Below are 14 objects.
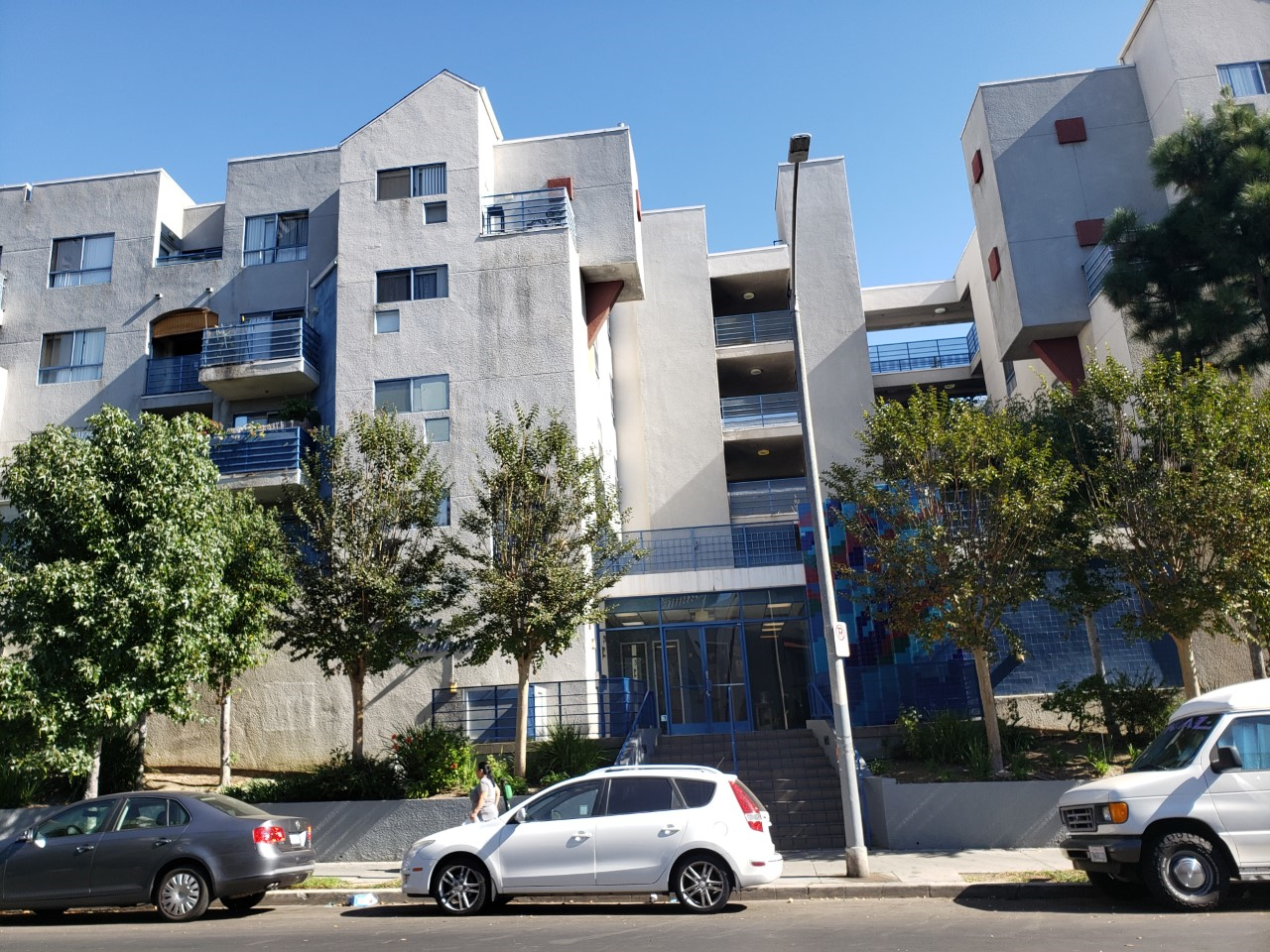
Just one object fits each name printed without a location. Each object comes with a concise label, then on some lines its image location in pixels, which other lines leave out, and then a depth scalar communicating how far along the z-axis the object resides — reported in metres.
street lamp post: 12.09
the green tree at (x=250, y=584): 17.67
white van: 9.48
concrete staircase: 16.03
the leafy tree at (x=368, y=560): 17.12
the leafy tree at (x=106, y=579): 14.98
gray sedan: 11.18
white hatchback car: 10.34
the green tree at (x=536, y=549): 16.62
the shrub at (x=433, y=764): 16.22
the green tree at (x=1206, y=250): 18.66
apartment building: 22.11
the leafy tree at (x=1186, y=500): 14.59
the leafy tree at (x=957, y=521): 15.20
